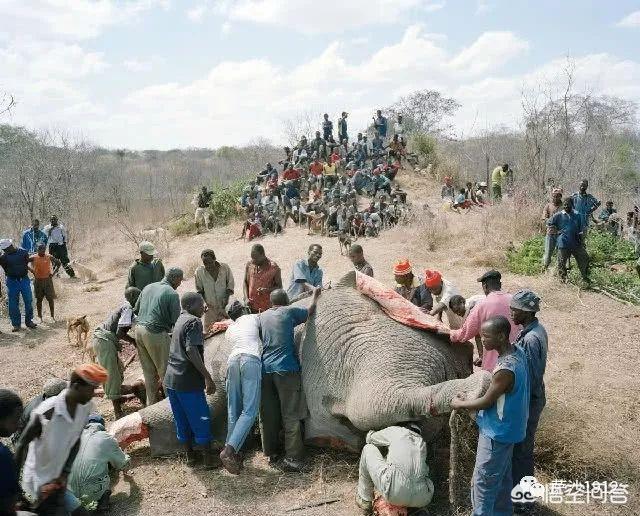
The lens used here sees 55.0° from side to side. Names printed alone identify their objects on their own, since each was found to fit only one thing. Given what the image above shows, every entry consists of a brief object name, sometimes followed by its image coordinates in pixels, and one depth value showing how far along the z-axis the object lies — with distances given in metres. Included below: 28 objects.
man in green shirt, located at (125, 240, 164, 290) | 7.59
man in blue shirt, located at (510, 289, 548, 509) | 4.41
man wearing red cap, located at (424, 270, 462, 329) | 6.47
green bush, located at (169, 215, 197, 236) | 21.58
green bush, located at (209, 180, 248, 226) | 22.09
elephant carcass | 4.72
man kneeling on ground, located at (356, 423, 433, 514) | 4.25
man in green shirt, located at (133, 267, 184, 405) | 6.07
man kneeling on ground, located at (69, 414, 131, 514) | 4.67
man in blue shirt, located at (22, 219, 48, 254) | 13.33
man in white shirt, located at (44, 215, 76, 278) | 15.34
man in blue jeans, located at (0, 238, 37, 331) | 10.31
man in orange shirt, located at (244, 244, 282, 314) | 7.22
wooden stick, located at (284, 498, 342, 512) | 4.80
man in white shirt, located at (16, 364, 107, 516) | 3.63
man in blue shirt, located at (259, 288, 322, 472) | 5.40
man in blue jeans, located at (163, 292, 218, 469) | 5.21
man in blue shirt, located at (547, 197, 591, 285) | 10.59
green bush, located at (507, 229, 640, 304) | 10.61
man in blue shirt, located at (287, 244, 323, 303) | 7.09
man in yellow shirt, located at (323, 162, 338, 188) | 21.62
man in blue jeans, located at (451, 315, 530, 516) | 3.80
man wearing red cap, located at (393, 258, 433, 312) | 6.63
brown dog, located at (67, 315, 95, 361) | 8.95
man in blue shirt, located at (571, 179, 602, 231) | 11.63
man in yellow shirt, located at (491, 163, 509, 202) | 19.77
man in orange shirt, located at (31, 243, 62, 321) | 10.97
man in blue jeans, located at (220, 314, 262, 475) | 5.22
